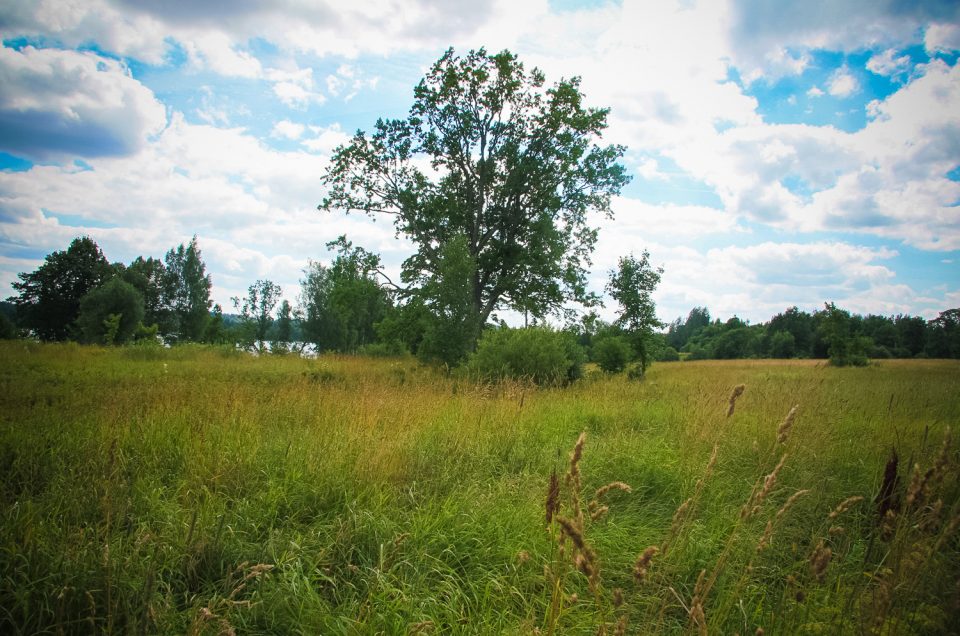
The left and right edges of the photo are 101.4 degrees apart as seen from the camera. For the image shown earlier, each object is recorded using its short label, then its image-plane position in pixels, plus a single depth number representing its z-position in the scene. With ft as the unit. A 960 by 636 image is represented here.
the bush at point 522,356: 39.60
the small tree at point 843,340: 83.20
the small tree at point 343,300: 61.82
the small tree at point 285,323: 213.25
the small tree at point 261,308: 221.46
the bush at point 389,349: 103.13
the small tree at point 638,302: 66.85
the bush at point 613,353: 65.31
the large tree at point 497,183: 64.69
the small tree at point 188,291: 161.58
